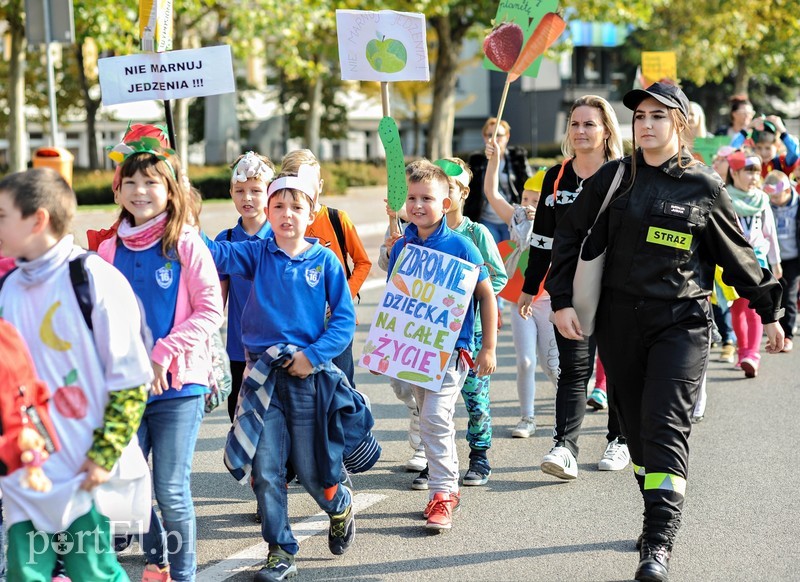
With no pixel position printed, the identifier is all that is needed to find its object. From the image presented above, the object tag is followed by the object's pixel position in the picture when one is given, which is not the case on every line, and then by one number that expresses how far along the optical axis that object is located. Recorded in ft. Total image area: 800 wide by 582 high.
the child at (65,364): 22.88
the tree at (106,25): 135.03
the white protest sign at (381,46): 43.09
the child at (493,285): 39.63
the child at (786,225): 67.46
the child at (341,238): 39.55
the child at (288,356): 30.83
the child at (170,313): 27.78
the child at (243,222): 36.24
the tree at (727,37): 218.38
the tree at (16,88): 146.52
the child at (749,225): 59.62
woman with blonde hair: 40.11
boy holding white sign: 35.96
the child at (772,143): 76.84
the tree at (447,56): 218.38
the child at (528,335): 47.44
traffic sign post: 88.07
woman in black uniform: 30.71
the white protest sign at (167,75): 39.65
